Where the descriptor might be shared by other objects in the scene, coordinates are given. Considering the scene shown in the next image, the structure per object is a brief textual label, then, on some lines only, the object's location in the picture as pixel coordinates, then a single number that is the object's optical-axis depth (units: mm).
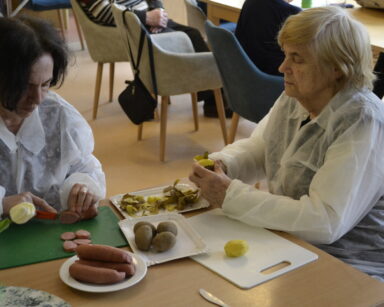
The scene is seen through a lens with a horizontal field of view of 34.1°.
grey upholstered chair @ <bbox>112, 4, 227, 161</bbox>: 3564
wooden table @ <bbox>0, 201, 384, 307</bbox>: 1188
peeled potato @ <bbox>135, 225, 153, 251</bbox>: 1373
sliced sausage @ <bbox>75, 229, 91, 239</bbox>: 1430
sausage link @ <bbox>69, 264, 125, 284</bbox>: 1217
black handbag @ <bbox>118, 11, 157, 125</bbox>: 3604
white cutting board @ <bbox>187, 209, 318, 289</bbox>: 1283
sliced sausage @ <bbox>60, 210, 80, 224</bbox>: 1511
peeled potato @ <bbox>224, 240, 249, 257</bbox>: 1354
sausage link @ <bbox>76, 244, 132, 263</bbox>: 1245
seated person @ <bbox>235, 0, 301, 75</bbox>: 3066
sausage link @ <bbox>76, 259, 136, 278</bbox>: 1245
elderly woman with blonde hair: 1480
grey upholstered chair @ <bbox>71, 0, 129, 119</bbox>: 4285
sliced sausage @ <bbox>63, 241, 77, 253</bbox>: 1371
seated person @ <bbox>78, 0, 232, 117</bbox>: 4273
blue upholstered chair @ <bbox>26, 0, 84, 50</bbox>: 5855
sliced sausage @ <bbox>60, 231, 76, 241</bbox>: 1423
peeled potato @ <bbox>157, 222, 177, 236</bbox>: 1414
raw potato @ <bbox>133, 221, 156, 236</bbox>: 1413
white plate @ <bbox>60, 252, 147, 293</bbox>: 1207
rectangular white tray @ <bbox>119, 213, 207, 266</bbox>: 1355
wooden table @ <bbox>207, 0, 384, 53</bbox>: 2901
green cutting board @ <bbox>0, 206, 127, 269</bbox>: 1354
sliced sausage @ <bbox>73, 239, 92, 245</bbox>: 1400
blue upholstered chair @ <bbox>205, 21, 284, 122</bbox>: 3078
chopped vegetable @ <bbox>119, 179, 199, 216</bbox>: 1599
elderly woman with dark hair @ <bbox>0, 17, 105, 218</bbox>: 1527
